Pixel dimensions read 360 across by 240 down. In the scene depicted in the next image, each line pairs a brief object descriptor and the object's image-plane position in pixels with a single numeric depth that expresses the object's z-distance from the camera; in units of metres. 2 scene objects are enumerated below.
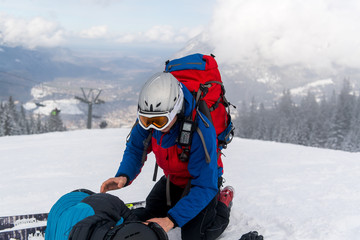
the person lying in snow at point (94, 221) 2.41
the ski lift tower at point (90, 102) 29.96
